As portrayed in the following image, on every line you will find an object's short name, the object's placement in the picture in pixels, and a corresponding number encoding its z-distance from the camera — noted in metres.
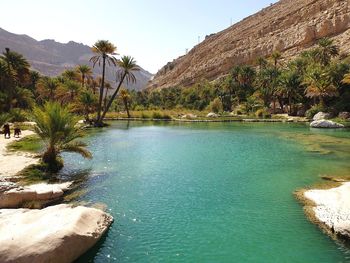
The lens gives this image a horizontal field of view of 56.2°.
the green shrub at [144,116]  73.99
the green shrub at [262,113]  65.80
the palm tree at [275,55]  90.85
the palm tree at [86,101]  58.75
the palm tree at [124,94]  77.66
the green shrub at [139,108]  93.36
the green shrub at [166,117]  72.51
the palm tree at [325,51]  72.12
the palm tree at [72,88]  64.99
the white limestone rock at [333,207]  10.37
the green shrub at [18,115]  48.91
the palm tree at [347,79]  50.09
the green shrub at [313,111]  58.18
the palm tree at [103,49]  53.97
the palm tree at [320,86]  57.28
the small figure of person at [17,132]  32.41
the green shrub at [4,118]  33.61
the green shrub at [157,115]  73.00
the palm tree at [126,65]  59.34
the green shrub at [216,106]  84.06
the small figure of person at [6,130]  31.10
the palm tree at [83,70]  81.44
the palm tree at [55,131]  18.75
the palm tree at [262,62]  96.12
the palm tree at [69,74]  82.98
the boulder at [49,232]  7.97
